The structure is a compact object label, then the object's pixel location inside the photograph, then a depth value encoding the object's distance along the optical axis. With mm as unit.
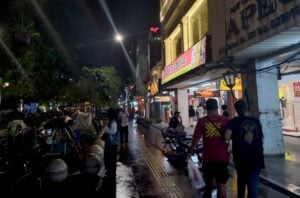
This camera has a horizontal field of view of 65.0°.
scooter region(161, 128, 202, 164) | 7808
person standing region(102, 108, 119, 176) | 7058
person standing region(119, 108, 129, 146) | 12388
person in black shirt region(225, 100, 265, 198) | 3501
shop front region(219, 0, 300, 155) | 5279
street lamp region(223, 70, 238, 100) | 8101
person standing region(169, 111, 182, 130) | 10039
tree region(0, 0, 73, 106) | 6441
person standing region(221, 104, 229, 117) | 9715
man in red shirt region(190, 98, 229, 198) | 3624
